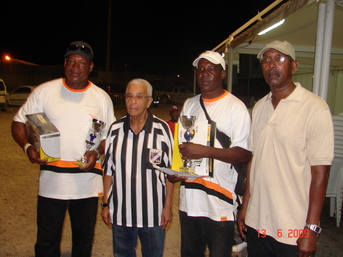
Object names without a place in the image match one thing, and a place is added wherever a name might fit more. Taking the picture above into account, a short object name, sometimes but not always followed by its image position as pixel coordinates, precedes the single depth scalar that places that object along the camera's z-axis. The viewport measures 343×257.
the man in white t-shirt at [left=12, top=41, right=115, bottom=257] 2.65
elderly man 2.45
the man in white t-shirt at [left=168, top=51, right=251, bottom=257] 2.25
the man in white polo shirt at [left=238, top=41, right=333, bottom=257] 1.90
